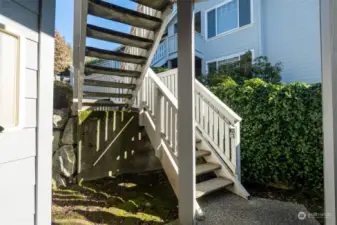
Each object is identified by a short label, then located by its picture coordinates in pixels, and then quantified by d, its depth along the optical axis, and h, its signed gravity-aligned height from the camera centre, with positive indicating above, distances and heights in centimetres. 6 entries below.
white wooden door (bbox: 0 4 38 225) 91 +1
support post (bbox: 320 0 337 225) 128 +9
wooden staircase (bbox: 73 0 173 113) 232 +105
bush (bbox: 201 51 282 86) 551 +133
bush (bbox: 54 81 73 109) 386 +42
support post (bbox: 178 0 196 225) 201 +5
